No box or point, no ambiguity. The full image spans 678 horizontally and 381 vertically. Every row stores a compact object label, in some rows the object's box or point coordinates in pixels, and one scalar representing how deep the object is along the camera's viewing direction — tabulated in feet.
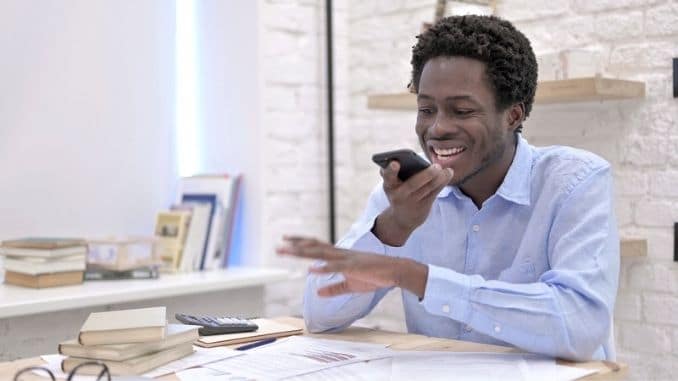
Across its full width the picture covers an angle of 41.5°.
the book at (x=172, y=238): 8.74
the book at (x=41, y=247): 7.64
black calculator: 5.23
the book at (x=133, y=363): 4.30
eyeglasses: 3.98
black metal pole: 9.48
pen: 4.94
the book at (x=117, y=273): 8.17
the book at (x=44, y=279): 7.66
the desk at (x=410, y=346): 4.36
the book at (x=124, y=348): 4.34
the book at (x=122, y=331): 4.39
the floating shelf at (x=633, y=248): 7.08
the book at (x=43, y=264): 7.61
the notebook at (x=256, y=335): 5.03
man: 4.59
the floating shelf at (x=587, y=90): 6.93
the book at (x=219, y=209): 8.97
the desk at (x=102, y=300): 7.15
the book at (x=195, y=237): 8.81
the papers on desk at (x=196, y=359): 4.36
